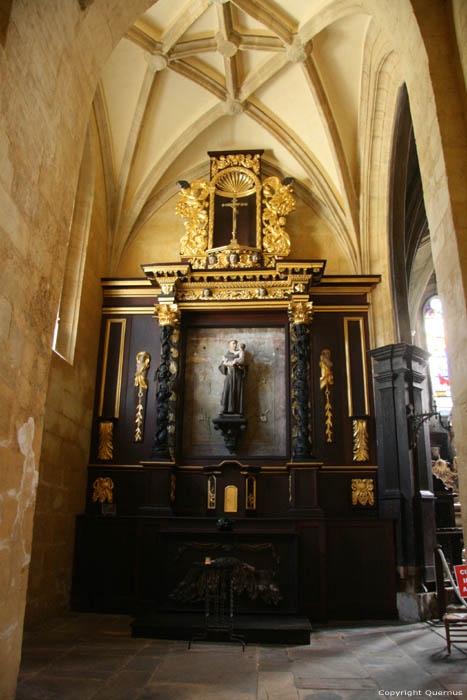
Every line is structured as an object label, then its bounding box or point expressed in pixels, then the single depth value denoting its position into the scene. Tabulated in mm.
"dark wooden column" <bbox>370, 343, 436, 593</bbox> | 8586
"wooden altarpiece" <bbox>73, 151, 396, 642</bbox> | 8320
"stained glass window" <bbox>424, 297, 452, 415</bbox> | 15828
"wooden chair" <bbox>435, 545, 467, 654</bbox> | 5949
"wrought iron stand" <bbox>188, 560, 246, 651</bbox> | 6582
